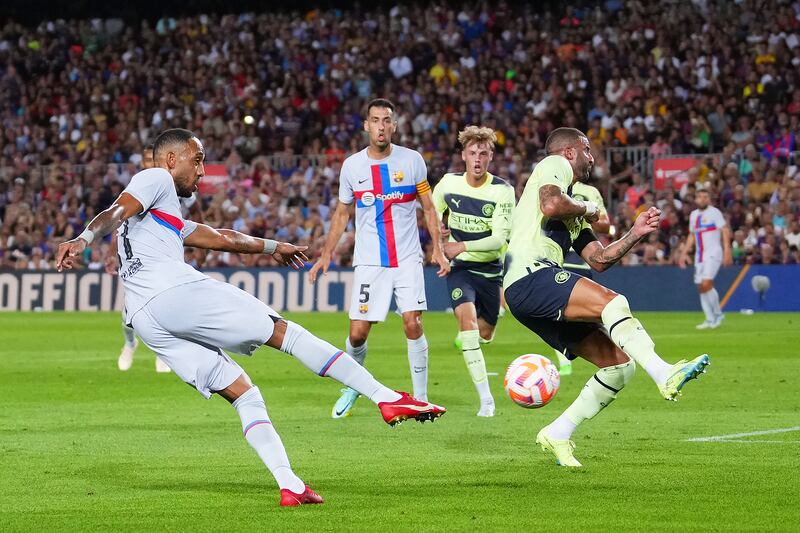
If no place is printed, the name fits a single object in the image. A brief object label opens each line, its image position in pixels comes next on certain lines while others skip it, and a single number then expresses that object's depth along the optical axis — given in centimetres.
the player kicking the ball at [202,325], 1406
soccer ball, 1777
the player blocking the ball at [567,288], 1616
